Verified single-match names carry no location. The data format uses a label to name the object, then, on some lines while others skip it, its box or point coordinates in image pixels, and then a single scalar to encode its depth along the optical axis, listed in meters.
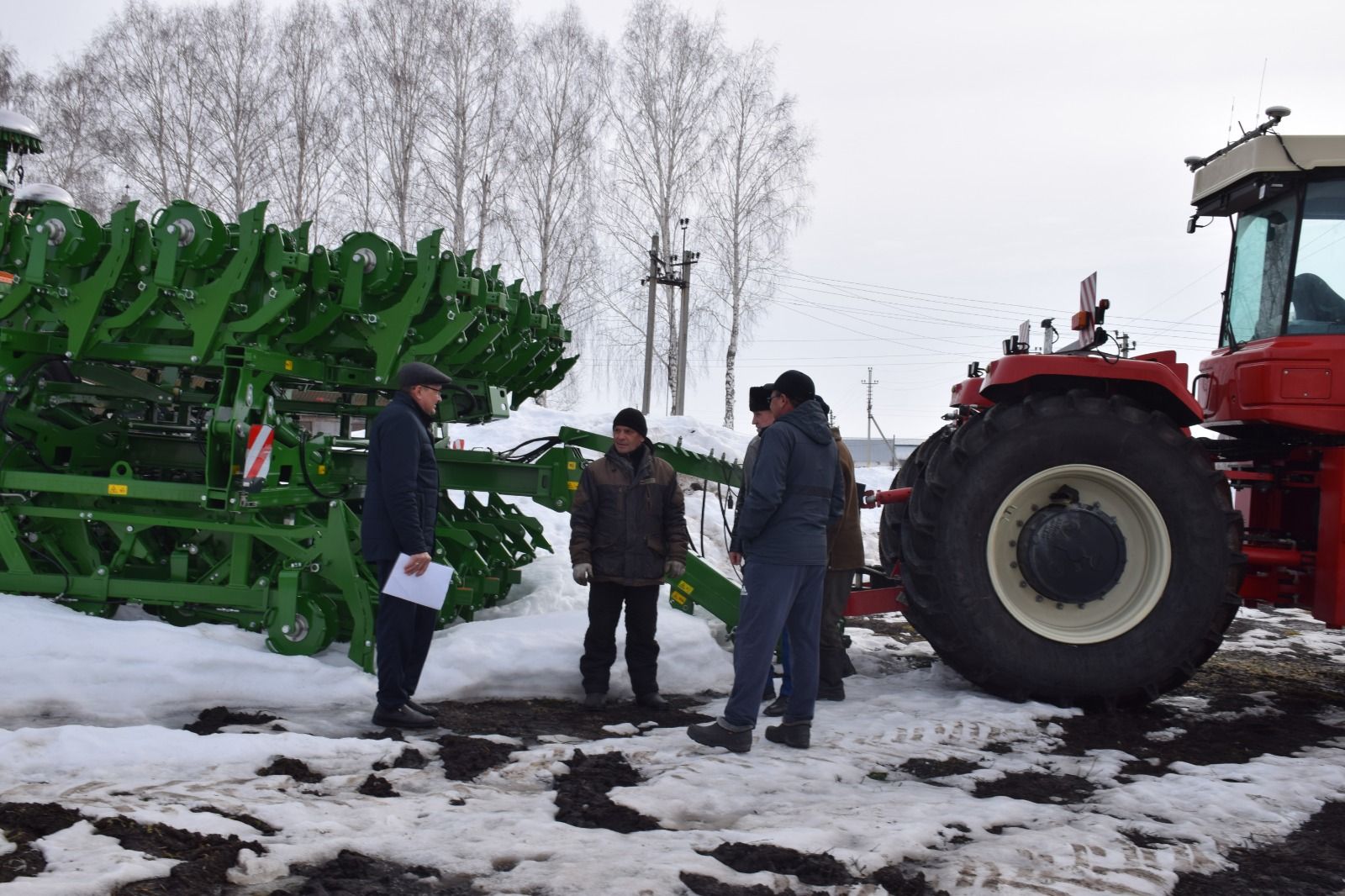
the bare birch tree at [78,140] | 22.34
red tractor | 4.82
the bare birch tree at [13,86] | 23.19
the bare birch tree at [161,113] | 21.67
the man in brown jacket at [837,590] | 5.29
